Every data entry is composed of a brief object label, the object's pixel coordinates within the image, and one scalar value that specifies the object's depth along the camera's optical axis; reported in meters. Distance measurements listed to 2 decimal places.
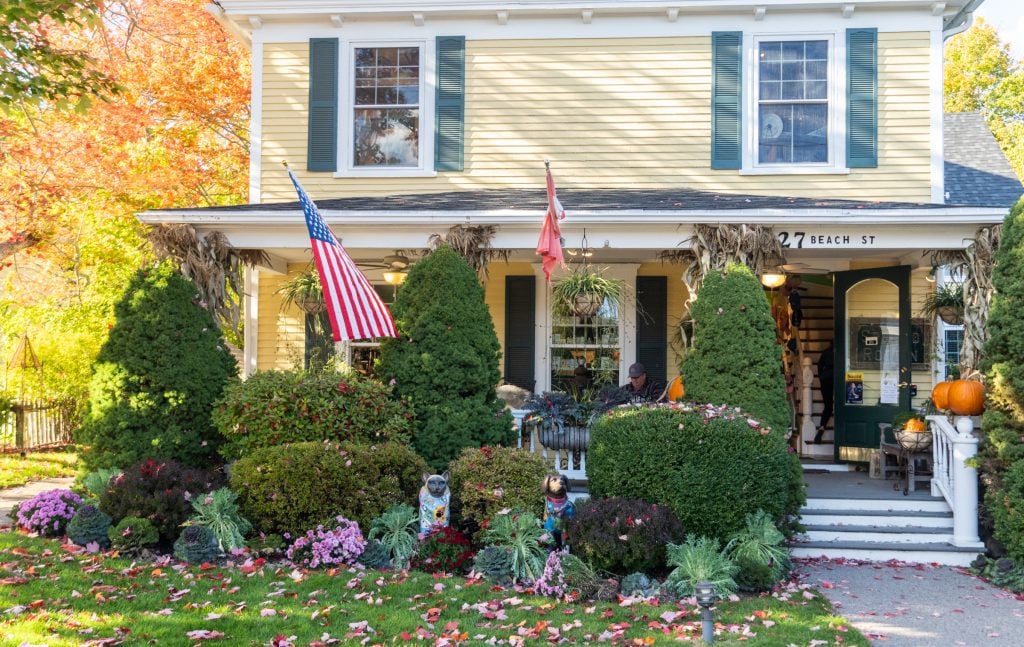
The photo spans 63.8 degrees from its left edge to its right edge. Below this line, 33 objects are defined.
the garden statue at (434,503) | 7.00
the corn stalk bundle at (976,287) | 8.42
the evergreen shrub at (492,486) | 7.13
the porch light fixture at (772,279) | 9.69
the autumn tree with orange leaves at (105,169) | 13.73
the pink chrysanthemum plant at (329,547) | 6.73
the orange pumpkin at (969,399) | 8.15
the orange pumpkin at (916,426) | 8.93
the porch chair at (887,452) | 9.32
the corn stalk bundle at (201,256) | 8.91
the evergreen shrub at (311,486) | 7.05
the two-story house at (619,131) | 10.26
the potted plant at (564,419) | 8.54
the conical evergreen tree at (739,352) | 7.92
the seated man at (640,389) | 9.26
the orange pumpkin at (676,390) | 9.23
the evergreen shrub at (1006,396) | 7.08
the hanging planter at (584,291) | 8.73
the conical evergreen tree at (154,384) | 8.00
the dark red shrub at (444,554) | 6.68
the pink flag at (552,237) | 7.93
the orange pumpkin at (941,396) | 8.55
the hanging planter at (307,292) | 9.70
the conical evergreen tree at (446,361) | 8.15
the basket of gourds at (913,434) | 8.66
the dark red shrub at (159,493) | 6.97
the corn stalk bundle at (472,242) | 8.75
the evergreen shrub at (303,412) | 7.80
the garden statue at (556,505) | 7.02
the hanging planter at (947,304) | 9.51
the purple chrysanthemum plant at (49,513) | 7.36
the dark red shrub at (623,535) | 6.41
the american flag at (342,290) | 7.41
